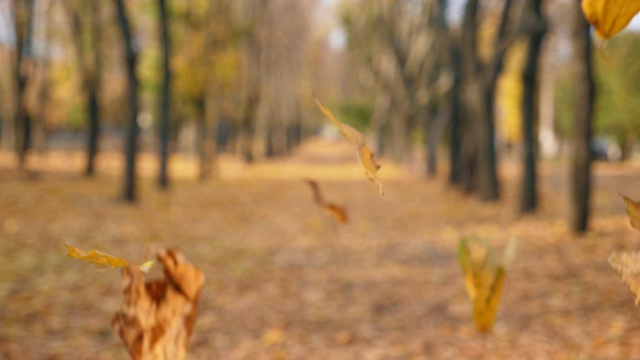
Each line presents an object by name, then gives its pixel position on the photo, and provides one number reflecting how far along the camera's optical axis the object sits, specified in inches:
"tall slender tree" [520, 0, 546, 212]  430.0
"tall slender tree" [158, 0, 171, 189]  546.3
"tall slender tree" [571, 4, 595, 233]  325.1
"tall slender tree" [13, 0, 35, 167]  601.3
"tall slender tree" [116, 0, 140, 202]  457.1
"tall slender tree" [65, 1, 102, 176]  622.5
